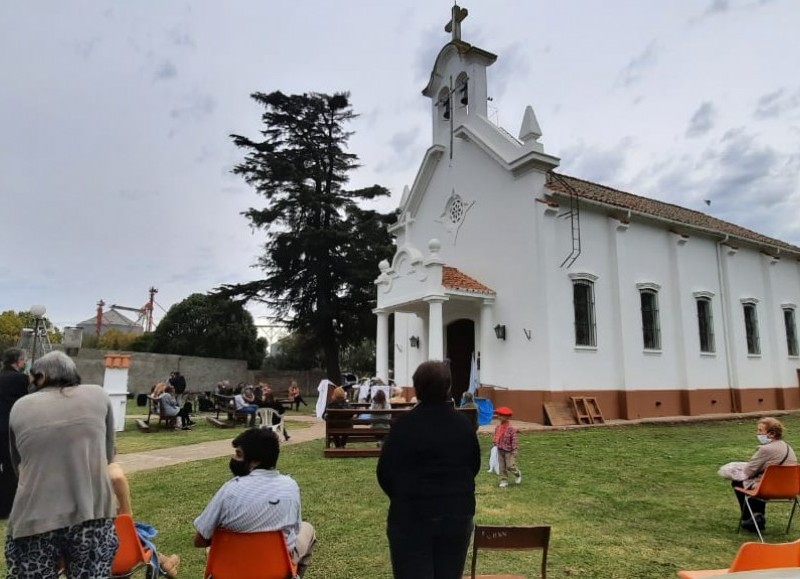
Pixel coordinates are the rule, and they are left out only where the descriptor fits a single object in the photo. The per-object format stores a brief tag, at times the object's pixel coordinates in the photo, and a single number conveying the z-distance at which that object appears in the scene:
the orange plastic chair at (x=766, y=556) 2.88
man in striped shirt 3.23
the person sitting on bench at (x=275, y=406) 13.42
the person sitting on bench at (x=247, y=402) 15.34
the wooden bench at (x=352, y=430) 10.53
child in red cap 8.05
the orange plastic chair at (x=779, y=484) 5.48
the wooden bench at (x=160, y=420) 15.35
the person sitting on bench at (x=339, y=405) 10.74
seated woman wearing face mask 5.60
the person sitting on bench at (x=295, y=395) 23.63
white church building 15.58
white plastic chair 13.15
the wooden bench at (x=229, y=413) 16.14
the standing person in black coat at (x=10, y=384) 5.86
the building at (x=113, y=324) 91.19
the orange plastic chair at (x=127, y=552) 3.53
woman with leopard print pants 2.94
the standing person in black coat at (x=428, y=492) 2.87
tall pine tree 28.25
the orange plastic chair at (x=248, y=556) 3.25
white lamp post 16.41
